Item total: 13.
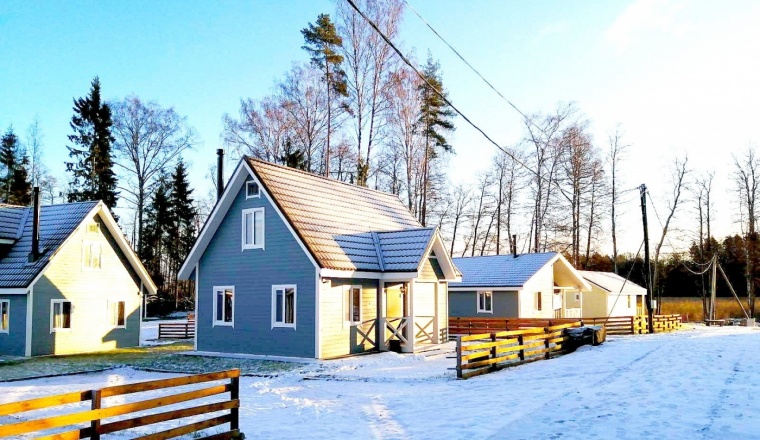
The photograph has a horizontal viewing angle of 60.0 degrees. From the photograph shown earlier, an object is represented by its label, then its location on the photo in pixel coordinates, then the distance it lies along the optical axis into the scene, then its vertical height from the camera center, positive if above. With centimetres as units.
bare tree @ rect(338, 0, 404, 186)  3625 +1245
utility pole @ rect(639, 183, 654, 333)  3103 +148
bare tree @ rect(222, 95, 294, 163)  3925 +899
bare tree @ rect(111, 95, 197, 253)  4572 +978
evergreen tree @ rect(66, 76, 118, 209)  4703 +897
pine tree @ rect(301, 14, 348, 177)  3825 +1281
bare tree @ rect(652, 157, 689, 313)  5269 +630
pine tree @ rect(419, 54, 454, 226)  4284 +1039
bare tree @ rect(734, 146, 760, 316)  5069 +522
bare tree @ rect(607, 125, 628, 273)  5194 +639
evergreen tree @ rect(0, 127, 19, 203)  5197 +977
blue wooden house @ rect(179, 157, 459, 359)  2098 +12
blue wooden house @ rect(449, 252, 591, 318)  3462 -48
